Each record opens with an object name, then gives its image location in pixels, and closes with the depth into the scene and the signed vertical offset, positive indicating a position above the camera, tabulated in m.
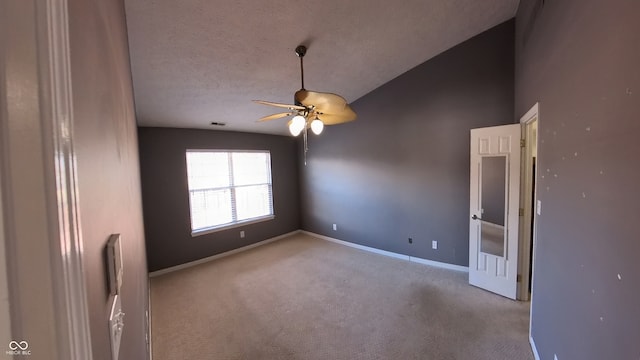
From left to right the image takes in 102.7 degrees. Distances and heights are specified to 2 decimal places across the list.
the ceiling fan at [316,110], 2.11 +0.55
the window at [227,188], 4.38 -0.30
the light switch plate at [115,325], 0.60 -0.38
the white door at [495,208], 2.84 -0.52
